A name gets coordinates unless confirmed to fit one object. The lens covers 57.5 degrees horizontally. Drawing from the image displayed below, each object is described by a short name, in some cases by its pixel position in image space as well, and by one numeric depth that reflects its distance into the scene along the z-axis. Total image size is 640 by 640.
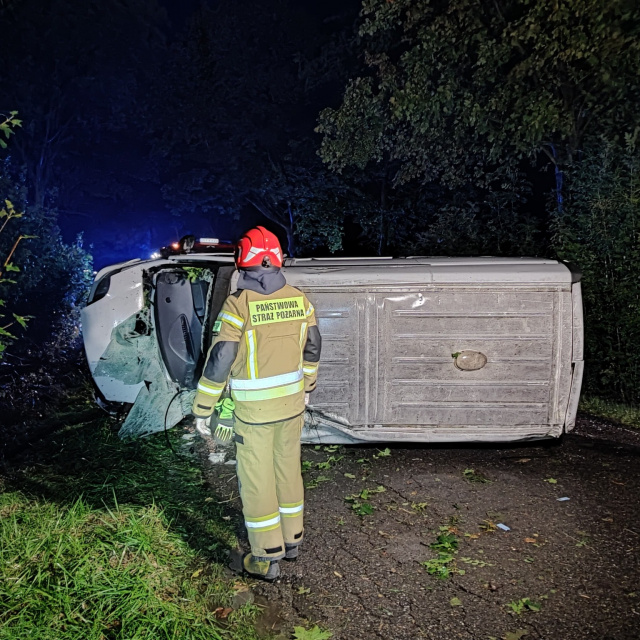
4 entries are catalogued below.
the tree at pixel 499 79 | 6.38
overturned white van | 4.68
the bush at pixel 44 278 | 10.19
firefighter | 3.29
